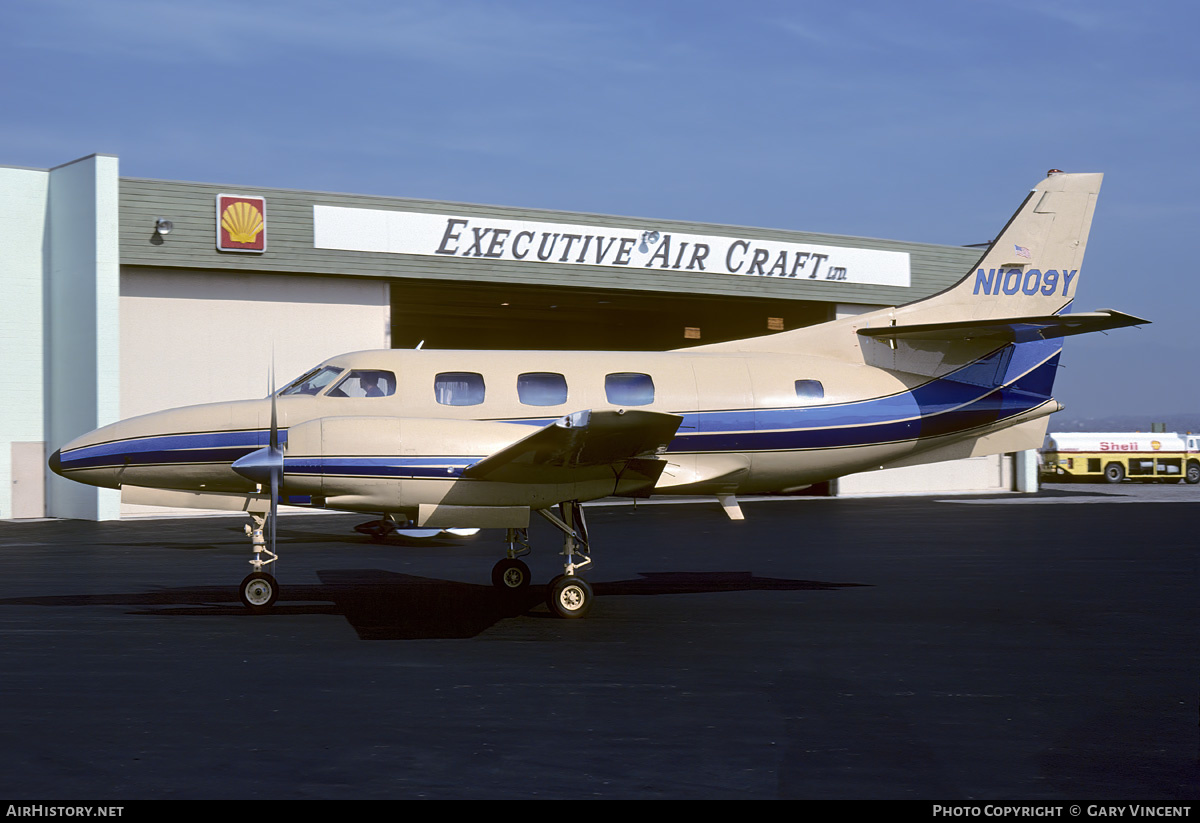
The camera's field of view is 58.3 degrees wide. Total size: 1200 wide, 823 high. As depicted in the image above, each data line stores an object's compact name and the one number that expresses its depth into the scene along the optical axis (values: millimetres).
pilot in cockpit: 13305
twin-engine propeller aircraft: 11773
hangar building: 26578
